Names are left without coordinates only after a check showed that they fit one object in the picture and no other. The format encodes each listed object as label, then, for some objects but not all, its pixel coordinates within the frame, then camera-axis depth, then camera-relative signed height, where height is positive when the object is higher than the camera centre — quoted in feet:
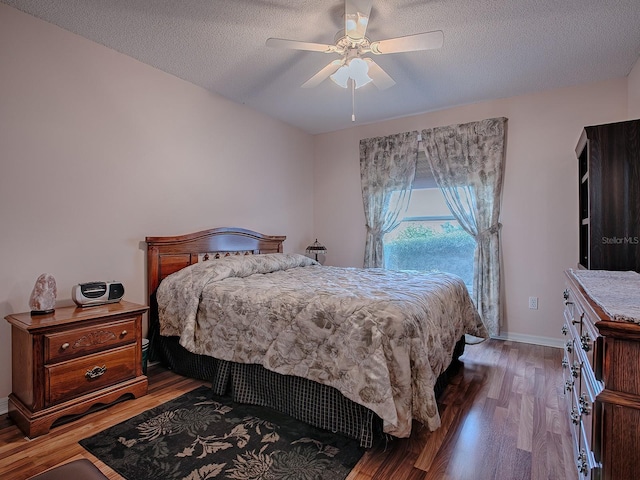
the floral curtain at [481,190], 11.64 +1.76
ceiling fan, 6.61 +4.16
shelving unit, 6.96 +0.91
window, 12.82 +0.00
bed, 5.39 -1.89
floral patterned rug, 5.16 -3.61
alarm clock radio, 7.29 -1.19
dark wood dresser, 2.85 -1.45
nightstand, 6.08 -2.44
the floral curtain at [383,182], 13.44 +2.43
